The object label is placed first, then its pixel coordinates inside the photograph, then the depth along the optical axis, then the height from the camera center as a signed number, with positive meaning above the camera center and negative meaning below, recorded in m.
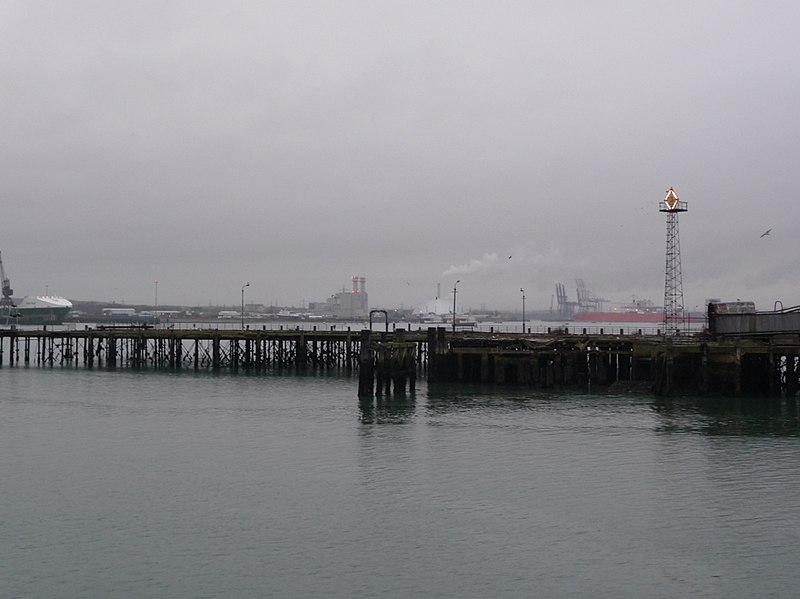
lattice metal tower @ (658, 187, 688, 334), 78.12 +9.17
